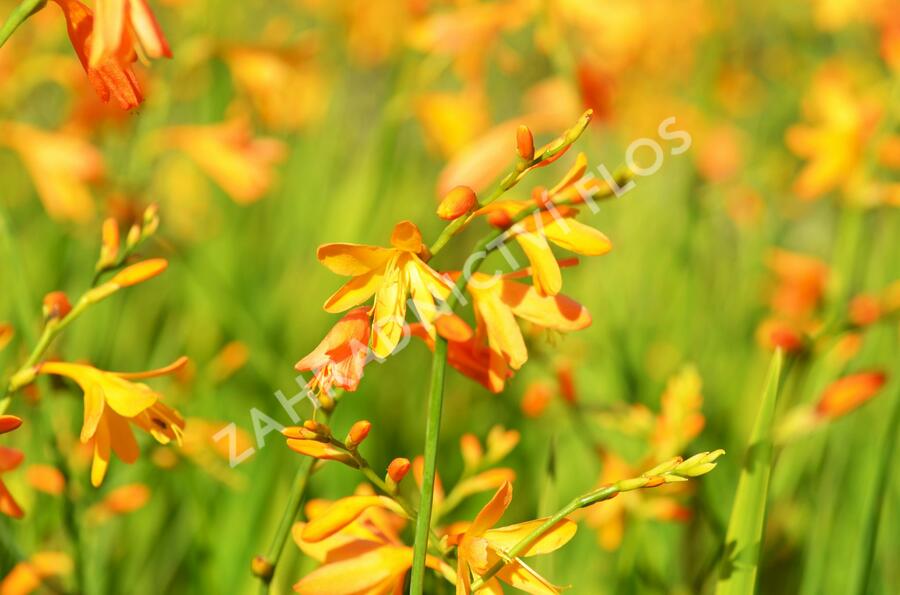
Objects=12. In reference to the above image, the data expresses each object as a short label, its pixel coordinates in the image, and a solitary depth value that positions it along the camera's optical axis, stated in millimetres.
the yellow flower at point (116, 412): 934
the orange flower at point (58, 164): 1498
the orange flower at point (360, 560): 920
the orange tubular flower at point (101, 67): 919
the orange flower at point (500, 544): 899
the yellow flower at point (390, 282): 901
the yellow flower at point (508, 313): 915
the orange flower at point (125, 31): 889
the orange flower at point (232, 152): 1624
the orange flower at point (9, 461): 908
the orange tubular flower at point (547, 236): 905
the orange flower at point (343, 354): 900
